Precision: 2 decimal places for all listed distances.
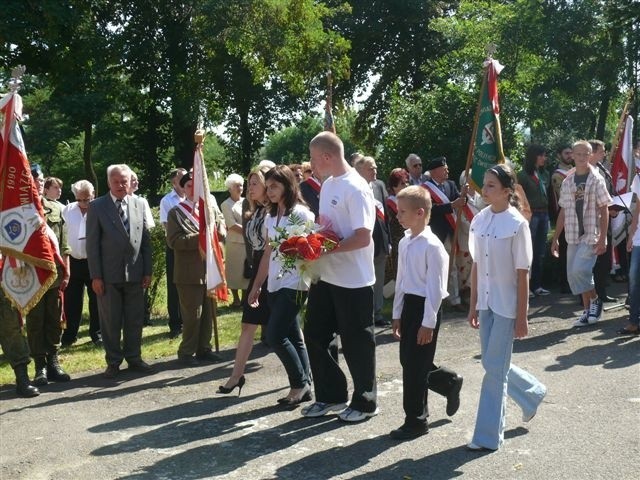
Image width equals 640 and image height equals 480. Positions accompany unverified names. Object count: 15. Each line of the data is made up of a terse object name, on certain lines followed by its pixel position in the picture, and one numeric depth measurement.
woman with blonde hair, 7.98
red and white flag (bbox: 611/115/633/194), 13.14
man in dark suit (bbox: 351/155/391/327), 10.75
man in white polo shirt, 6.77
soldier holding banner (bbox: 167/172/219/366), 9.77
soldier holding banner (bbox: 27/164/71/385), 9.11
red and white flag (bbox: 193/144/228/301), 9.49
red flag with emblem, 8.48
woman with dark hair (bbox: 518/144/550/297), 12.84
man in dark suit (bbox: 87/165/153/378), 9.20
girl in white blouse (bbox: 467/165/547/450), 6.12
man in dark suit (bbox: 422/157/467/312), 11.66
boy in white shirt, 6.46
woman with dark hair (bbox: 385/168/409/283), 11.68
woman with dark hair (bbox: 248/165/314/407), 7.44
